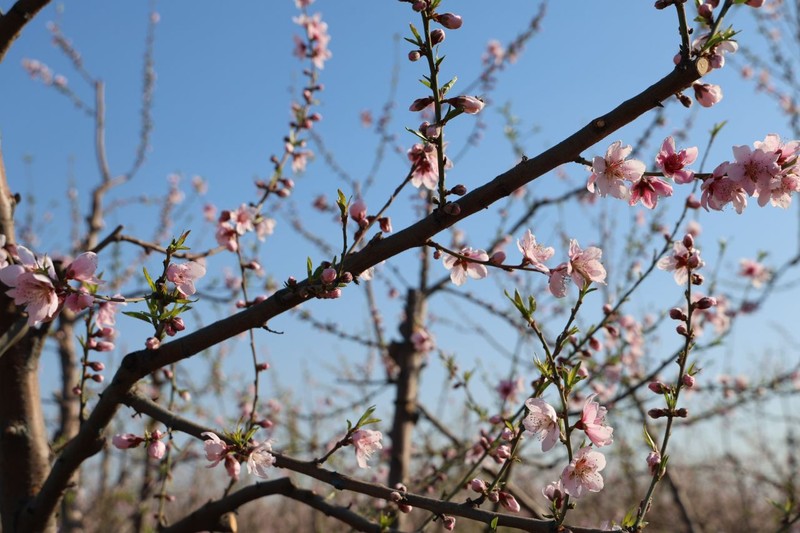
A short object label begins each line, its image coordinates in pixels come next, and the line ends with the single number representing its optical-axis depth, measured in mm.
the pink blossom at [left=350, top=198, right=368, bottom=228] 1123
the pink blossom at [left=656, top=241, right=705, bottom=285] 1149
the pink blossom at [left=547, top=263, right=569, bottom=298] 1071
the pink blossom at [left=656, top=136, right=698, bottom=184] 1067
